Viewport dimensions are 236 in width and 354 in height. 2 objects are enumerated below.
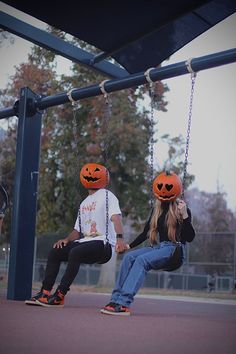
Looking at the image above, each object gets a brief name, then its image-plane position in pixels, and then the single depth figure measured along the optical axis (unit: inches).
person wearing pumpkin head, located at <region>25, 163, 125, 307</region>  247.1
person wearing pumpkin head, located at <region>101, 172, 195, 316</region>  228.7
